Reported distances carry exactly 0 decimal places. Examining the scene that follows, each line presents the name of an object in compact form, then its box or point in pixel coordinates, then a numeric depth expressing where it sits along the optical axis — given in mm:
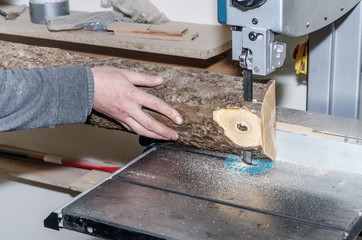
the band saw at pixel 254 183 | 1278
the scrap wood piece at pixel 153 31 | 1788
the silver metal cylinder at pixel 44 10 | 1932
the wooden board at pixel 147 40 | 1726
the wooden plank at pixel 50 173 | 2013
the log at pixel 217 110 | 1423
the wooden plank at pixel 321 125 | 1437
